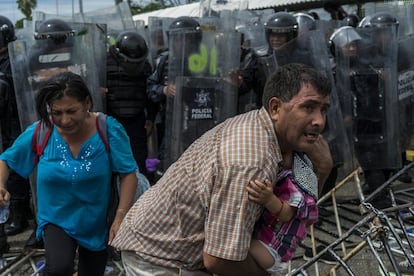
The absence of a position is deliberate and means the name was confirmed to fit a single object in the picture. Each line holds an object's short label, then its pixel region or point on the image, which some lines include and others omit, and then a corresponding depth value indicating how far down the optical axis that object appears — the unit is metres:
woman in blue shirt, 2.64
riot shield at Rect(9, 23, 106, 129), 4.36
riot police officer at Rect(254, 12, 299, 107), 4.75
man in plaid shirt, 1.58
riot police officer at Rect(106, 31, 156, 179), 5.14
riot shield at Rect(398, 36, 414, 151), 5.21
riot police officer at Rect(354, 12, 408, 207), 4.91
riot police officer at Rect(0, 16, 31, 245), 4.82
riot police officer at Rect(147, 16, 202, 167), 4.74
